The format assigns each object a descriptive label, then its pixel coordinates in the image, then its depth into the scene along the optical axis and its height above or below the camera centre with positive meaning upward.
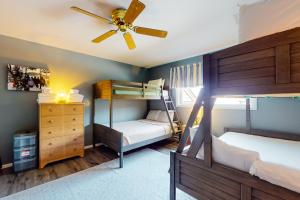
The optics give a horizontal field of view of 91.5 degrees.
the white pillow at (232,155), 1.11 -0.44
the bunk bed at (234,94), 0.86 +0.05
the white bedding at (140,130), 2.88 -0.66
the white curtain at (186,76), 3.79 +0.68
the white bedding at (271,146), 1.60 -0.65
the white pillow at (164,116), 4.20 -0.47
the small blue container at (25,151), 2.47 -0.88
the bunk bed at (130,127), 2.84 -0.64
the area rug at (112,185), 1.88 -1.23
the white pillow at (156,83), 3.88 +0.51
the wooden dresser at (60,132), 2.66 -0.62
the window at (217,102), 3.19 -0.02
